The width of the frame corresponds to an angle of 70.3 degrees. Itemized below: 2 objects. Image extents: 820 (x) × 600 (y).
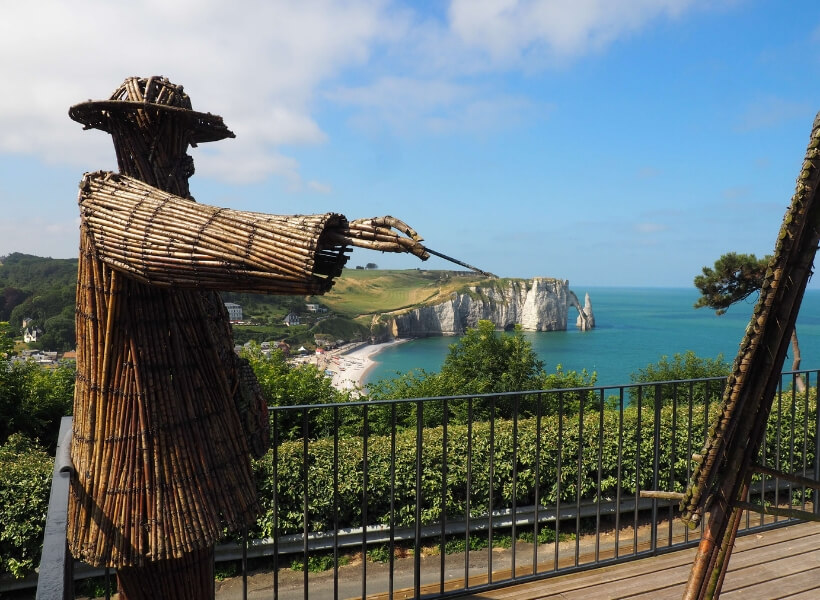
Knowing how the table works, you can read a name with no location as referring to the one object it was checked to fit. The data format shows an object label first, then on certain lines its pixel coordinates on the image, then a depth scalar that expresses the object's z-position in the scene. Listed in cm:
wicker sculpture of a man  104
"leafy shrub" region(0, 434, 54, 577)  427
